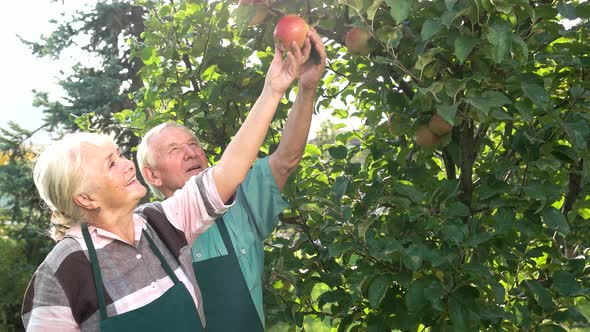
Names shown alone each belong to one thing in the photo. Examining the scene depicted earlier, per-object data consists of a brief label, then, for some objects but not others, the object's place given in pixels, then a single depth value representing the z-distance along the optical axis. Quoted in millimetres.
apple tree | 2027
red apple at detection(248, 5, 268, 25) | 2142
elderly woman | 1650
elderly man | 1967
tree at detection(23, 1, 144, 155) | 11484
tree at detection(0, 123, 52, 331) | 12000
